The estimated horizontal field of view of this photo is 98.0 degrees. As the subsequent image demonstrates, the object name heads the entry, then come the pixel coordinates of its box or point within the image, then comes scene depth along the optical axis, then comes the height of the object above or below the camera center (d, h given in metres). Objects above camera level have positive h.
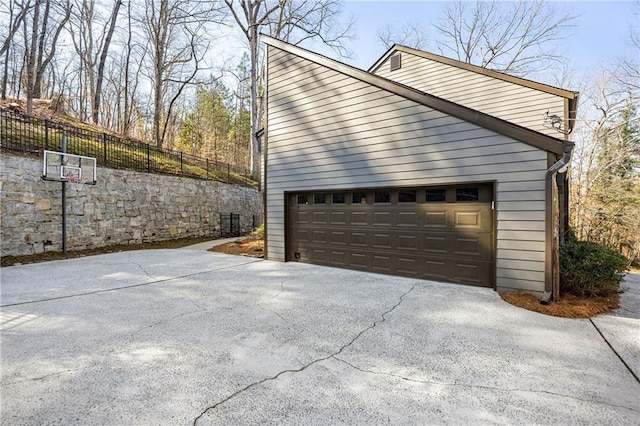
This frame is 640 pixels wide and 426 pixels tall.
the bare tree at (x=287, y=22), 15.13 +10.75
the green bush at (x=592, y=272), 4.06 -0.83
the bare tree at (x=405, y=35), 15.30 +9.94
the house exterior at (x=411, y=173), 4.28 +0.77
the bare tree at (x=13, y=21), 12.43 +8.87
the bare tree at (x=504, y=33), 12.20 +8.78
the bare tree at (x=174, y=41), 15.29 +10.38
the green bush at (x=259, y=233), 9.86 -0.69
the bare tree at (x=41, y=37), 11.33 +8.27
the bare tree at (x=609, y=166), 9.34 +1.91
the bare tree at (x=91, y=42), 15.98 +10.65
